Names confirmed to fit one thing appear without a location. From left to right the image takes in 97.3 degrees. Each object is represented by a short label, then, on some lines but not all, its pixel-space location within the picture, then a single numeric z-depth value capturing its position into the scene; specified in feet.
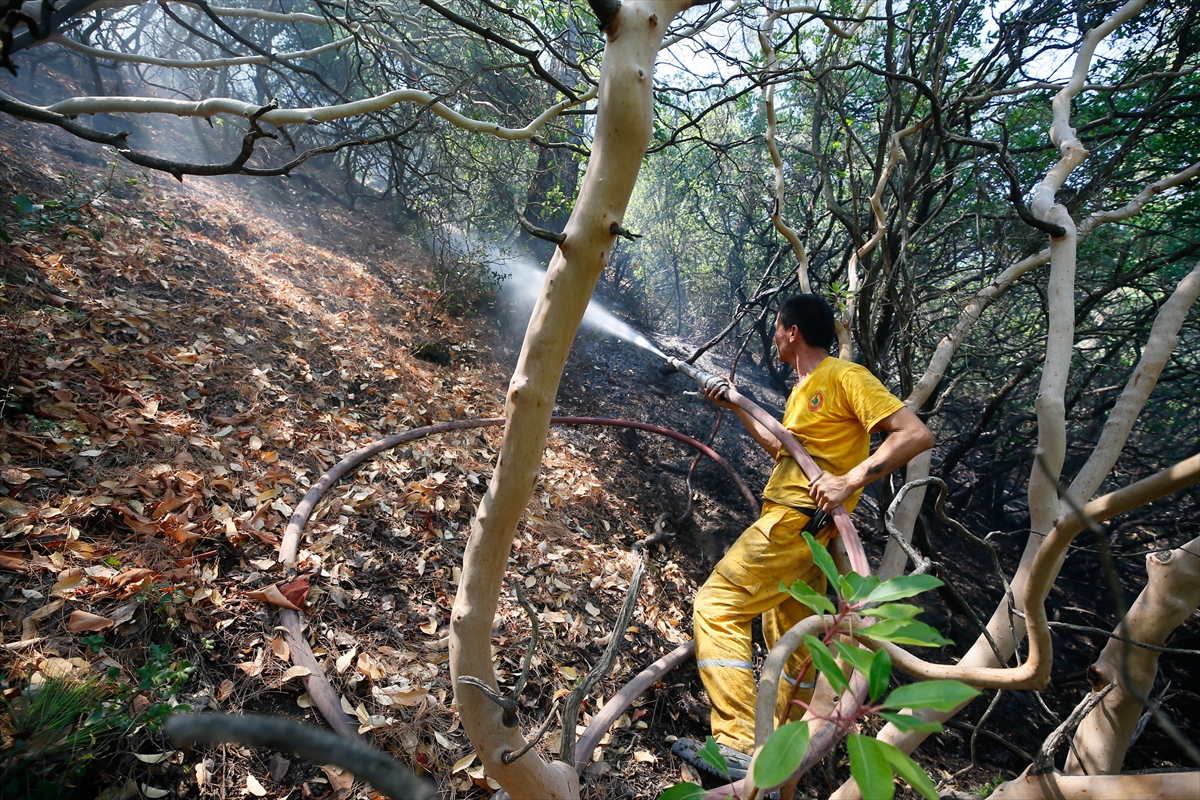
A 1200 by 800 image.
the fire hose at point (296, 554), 6.86
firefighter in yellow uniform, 8.32
